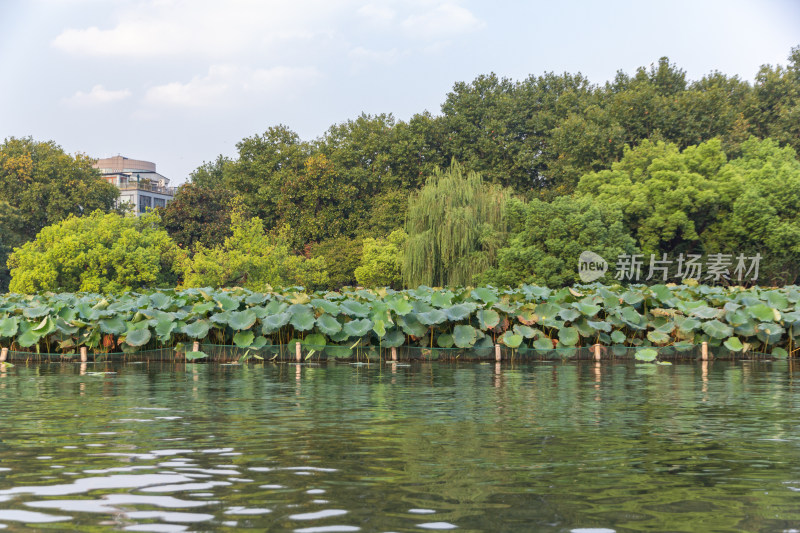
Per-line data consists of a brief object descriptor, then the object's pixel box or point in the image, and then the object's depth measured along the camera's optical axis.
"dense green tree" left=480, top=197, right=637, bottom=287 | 35.53
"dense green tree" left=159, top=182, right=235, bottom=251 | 52.56
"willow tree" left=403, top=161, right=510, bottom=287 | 37.28
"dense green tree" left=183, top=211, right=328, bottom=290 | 42.91
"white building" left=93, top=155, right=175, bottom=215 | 89.31
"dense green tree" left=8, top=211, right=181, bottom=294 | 42.12
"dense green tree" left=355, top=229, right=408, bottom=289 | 45.25
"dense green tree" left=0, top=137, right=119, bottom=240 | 54.47
